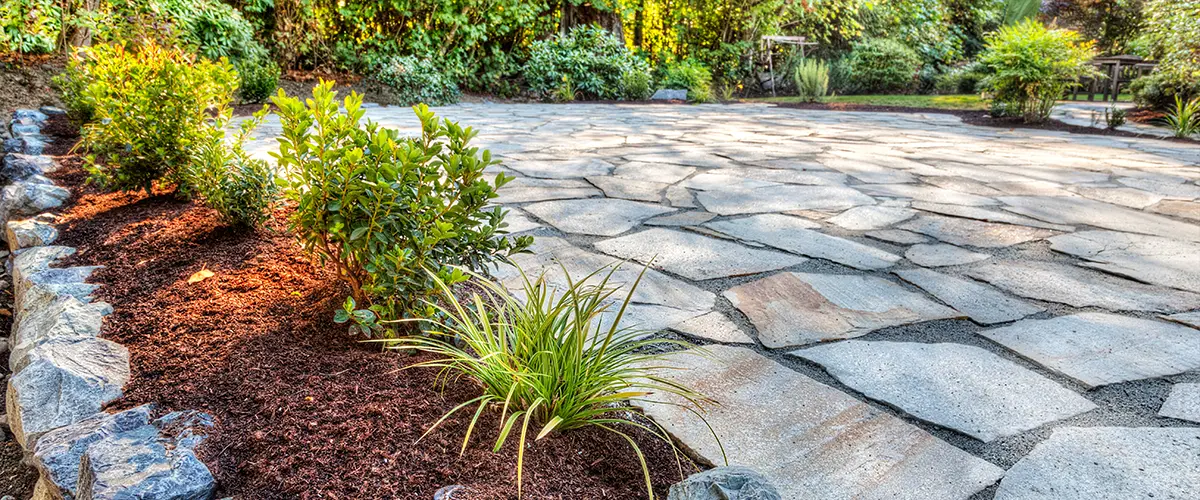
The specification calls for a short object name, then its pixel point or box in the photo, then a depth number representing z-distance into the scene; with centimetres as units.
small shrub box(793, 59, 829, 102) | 1122
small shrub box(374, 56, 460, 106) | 969
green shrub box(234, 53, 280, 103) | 751
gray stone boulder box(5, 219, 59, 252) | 262
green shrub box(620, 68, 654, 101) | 1167
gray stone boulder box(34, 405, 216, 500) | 115
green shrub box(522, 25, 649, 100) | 1151
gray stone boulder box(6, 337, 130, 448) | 141
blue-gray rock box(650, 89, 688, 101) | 1209
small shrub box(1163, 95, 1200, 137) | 647
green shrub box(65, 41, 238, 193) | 274
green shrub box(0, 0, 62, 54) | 680
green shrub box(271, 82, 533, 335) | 157
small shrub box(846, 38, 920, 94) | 1372
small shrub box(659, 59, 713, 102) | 1250
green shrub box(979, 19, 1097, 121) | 705
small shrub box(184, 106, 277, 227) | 234
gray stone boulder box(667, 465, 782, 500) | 104
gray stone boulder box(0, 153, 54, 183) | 372
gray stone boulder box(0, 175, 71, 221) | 304
